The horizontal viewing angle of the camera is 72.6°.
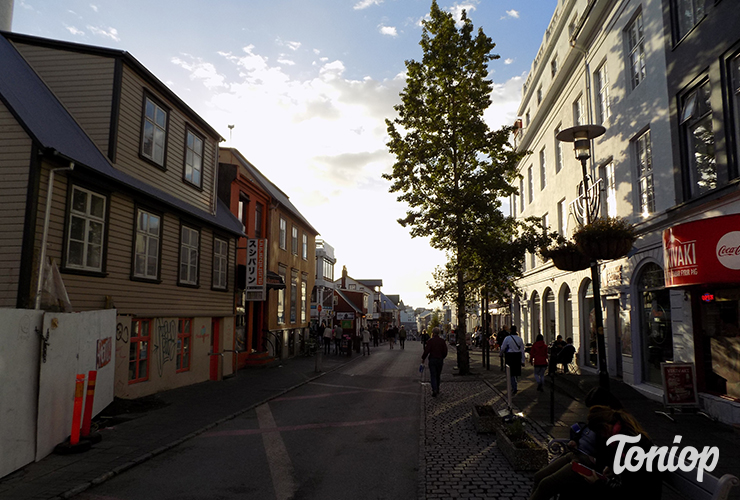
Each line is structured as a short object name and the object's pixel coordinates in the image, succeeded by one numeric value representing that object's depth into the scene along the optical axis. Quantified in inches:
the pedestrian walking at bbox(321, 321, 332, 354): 1216.2
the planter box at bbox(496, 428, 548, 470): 259.3
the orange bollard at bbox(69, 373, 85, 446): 291.6
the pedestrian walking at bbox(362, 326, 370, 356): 1259.8
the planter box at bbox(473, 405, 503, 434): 348.8
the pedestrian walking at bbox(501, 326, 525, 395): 525.0
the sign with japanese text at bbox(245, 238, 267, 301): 751.1
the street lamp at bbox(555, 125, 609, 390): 313.3
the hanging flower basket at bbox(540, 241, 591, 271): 351.6
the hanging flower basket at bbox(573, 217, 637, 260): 324.5
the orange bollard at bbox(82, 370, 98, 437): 302.8
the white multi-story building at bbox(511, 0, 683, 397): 497.7
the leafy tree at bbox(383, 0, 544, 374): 727.1
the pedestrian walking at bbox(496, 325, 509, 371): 923.7
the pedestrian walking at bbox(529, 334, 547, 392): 562.6
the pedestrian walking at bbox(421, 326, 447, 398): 527.5
